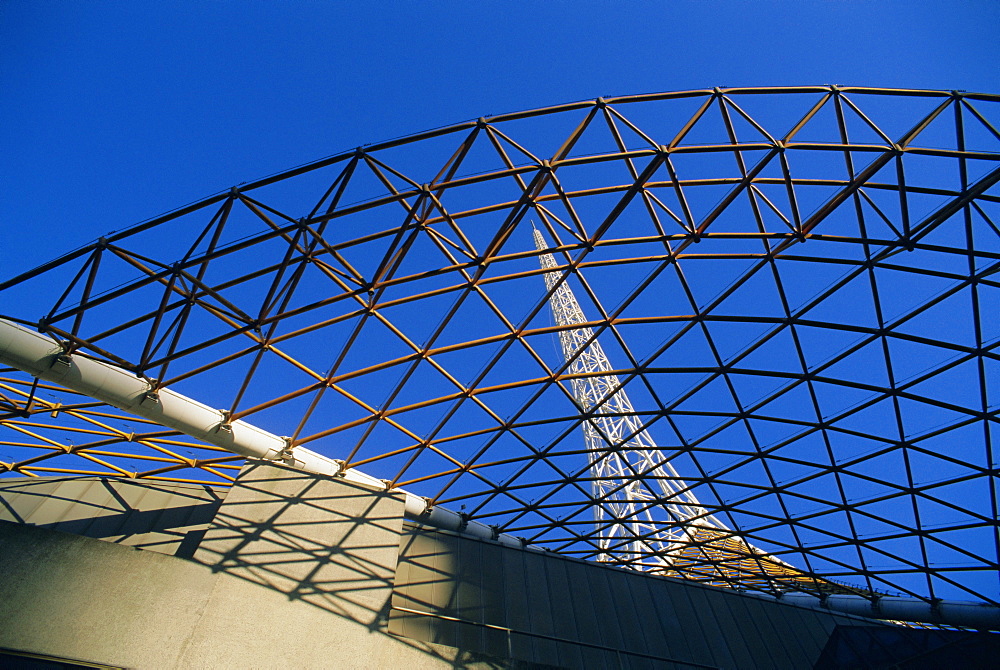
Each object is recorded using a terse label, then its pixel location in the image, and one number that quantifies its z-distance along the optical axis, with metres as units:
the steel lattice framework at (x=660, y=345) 18.52
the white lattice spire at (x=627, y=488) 28.62
